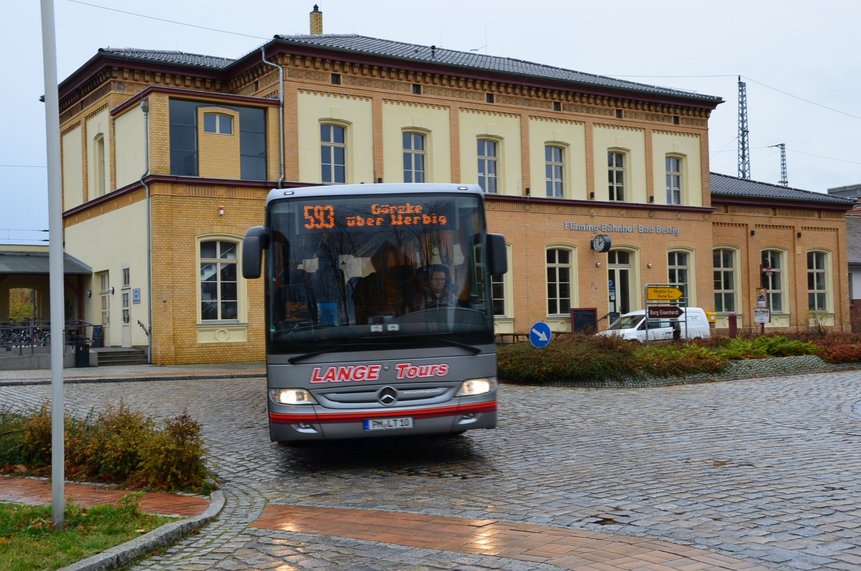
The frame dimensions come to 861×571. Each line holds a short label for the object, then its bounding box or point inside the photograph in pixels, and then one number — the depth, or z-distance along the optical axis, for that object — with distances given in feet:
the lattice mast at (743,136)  224.53
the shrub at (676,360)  64.64
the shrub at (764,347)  72.79
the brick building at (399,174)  93.50
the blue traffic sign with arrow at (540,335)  64.88
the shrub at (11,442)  33.94
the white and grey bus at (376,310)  31.81
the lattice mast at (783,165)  278.83
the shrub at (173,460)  29.50
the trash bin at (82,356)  90.94
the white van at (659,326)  92.53
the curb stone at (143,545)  20.20
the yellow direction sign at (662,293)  81.20
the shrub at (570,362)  63.16
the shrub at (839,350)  74.08
